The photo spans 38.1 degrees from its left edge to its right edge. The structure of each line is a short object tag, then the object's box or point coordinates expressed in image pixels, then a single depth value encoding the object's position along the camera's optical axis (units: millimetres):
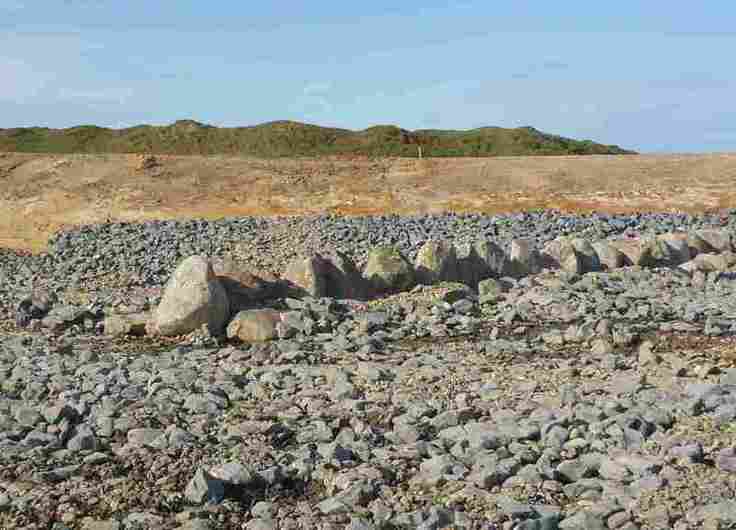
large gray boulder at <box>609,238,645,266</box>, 14414
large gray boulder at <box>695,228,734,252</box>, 16047
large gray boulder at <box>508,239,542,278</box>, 13391
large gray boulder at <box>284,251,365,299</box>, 11625
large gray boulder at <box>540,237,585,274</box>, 13750
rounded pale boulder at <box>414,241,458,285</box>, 12531
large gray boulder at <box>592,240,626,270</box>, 14188
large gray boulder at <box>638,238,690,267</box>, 14531
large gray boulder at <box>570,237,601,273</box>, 14086
